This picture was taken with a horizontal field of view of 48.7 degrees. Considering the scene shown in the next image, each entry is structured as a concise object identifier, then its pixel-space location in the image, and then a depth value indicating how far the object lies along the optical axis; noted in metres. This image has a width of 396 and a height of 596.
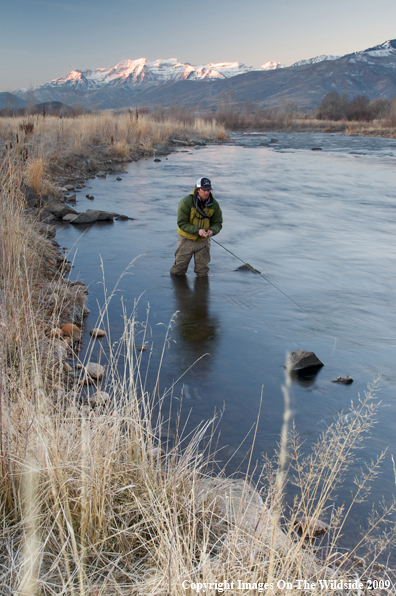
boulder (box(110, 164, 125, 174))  16.36
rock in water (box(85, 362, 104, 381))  3.81
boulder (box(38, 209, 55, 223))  8.85
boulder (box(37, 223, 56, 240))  7.33
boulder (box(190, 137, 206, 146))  27.62
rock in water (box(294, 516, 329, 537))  2.40
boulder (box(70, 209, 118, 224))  9.44
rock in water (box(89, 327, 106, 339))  4.60
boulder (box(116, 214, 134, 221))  10.11
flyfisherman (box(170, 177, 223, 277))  5.81
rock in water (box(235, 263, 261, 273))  7.23
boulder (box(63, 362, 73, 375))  3.80
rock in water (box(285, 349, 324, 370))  4.19
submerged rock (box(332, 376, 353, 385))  4.07
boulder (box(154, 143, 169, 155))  22.17
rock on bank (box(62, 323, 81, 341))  4.48
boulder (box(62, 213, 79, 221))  9.50
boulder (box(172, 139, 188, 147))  26.27
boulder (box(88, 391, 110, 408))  3.33
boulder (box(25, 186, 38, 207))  8.89
